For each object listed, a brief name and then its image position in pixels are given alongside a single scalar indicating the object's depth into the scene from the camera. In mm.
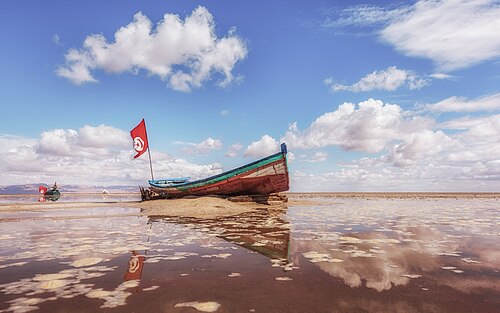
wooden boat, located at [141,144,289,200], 18219
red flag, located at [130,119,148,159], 21109
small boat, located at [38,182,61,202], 35762
